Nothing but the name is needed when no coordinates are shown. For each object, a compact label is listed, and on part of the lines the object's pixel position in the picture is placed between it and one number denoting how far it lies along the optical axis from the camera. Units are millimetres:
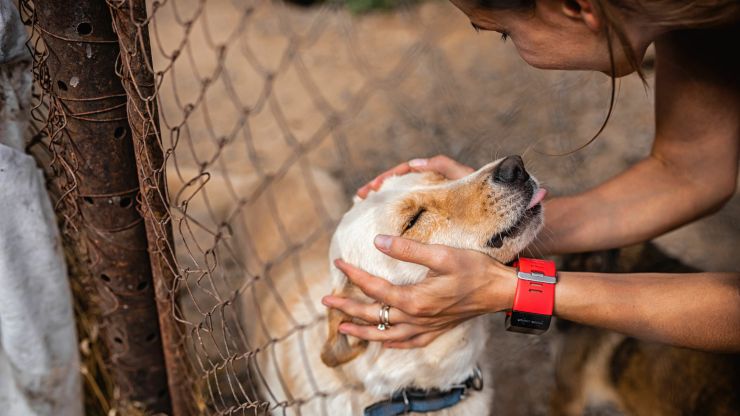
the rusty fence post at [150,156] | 915
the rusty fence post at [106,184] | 925
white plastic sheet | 987
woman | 884
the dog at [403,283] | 1003
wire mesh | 1157
